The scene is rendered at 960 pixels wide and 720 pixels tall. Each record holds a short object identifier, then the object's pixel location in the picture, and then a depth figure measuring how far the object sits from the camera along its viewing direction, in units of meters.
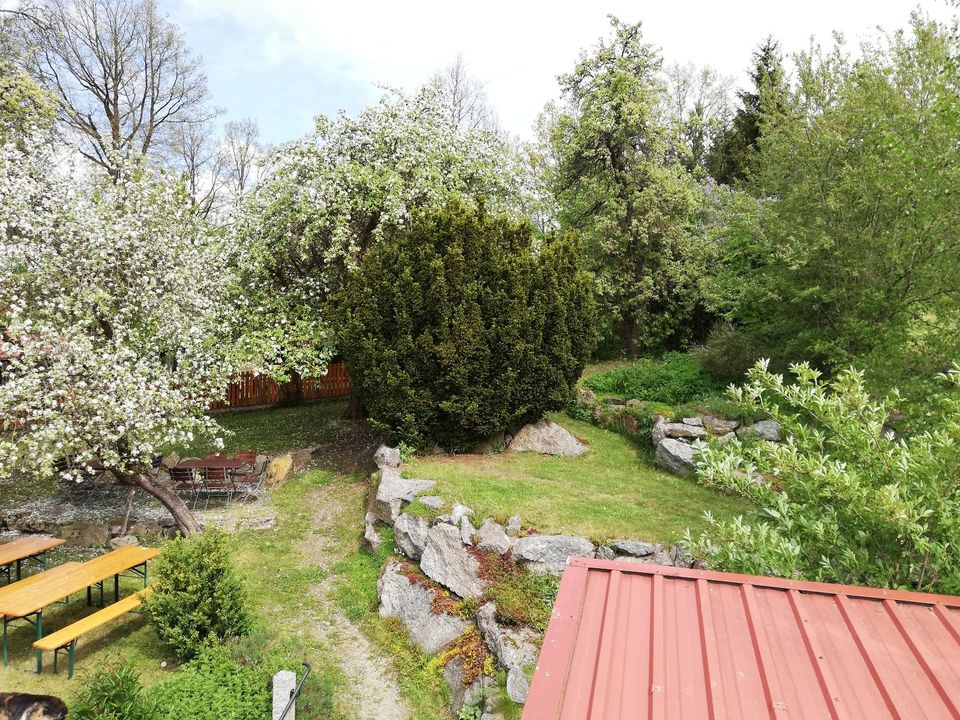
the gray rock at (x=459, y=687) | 7.75
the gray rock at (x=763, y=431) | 13.95
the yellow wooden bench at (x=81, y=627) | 7.59
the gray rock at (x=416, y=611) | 8.85
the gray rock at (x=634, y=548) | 9.23
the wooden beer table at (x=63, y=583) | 7.96
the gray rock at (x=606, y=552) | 9.28
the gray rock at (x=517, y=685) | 7.32
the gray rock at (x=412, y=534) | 10.44
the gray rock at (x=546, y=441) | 15.00
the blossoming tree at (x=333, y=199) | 15.10
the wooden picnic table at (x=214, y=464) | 13.64
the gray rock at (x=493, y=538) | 9.63
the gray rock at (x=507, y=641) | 7.72
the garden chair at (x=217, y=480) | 13.65
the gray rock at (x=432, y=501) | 10.91
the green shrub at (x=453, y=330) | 13.61
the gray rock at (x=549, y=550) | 9.16
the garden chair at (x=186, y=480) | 13.55
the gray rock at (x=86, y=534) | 11.95
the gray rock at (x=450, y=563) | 9.33
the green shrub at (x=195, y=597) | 8.23
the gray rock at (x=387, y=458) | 13.34
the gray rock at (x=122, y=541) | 11.62
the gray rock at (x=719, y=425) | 14.70
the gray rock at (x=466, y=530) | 9.91
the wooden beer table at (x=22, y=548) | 9.47
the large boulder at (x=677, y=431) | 14.59
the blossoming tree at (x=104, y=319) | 10.00
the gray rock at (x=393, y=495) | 11.54
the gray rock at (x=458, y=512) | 10.28
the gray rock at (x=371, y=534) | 11.35
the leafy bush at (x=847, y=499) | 4.88
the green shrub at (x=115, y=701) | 6.54
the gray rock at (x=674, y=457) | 13.64
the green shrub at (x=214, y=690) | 7.04
